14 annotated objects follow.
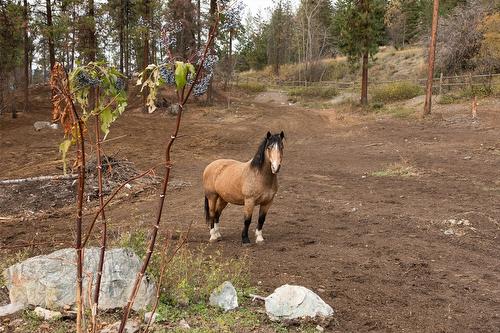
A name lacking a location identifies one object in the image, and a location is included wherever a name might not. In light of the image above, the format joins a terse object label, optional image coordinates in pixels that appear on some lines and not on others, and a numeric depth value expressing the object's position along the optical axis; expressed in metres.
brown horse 7.23
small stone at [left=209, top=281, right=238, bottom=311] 4.74
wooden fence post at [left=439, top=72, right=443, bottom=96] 28.47
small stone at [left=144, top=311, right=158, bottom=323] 4.26
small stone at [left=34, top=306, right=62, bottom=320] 4.23
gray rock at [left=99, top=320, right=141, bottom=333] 3.79
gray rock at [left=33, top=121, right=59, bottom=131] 23.84
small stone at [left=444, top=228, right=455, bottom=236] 8.01
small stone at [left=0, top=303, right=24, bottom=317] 4.32
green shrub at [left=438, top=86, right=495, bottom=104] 25.41
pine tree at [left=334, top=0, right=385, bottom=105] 30.58
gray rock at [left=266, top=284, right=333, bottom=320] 4.63
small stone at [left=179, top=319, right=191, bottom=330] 4.22
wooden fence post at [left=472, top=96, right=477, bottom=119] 21.41
